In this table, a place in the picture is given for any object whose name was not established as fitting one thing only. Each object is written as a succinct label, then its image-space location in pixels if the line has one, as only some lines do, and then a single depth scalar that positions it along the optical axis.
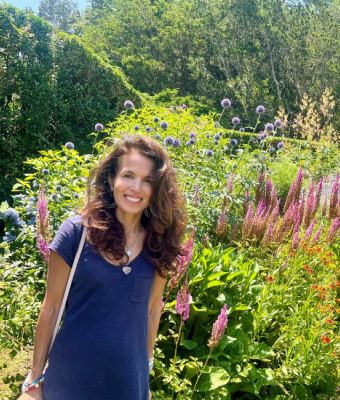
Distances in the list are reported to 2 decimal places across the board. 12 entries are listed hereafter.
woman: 1.43
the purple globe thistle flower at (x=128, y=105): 5.18
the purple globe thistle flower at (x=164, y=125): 4.89
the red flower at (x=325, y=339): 2.37
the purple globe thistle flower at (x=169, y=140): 4.23
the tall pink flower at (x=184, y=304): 1.84
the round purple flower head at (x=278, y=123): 5.57
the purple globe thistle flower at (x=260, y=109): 5.63
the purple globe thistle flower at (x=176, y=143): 4.29
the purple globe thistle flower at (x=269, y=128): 5.53
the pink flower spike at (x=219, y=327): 1.71
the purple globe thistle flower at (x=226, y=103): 6.06
